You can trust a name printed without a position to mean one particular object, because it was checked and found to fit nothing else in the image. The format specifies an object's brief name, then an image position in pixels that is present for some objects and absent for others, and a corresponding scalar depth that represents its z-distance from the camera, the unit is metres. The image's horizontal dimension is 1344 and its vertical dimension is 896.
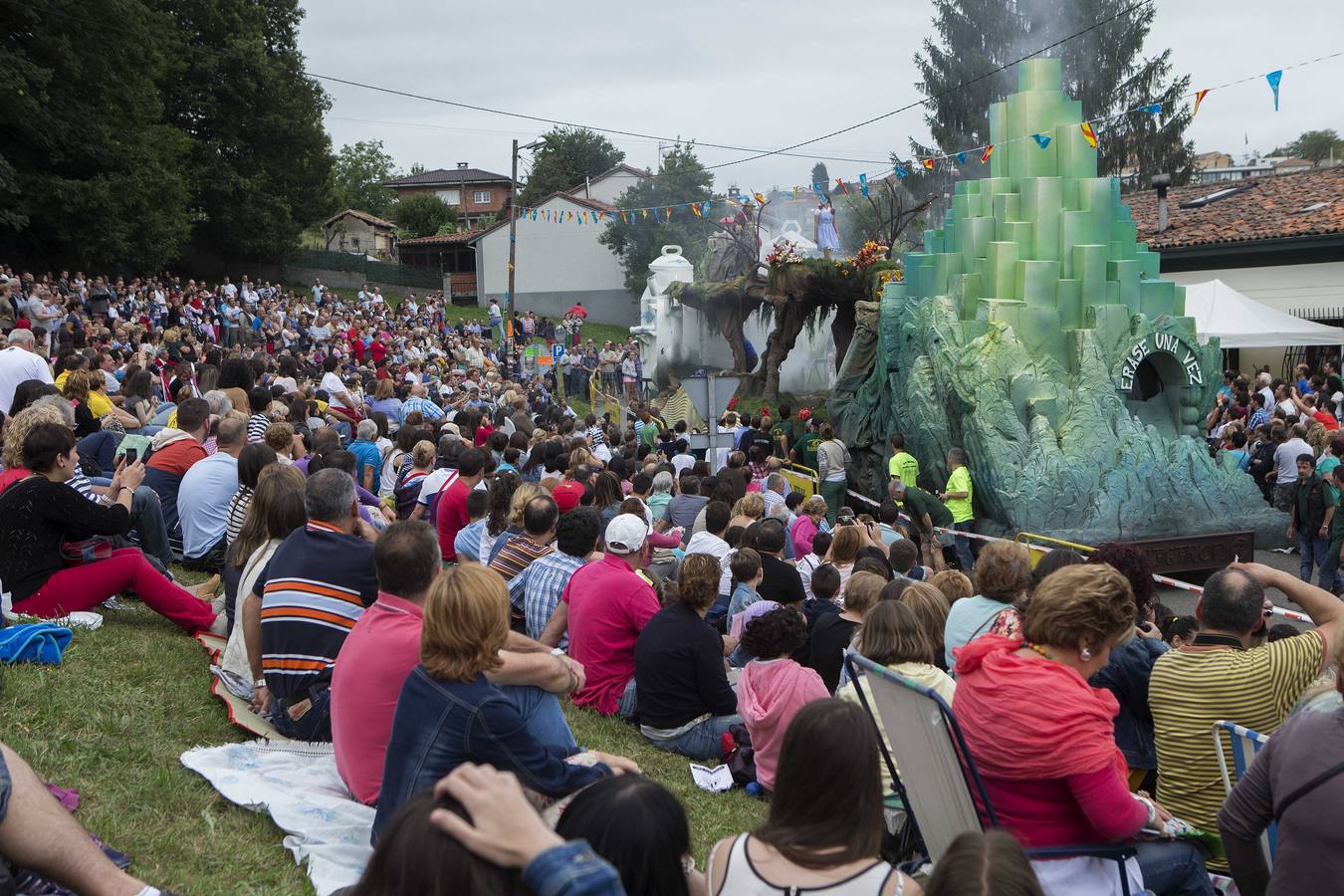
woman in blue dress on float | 32.75
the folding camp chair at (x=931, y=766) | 3.76
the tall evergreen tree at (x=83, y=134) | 30.39
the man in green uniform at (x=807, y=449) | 18.41
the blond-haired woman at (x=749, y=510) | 9.58
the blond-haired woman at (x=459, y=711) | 3.62
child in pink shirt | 5.57
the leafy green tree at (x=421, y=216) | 69.88
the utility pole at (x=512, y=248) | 33.00
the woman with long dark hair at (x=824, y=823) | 2.91
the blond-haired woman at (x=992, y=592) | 5.91
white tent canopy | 20.50
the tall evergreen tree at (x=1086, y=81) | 34.19
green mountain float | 15.10
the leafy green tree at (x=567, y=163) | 67.38
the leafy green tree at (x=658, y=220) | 52.81
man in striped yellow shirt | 4.28
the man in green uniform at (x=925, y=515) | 13.77
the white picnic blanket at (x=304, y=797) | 4.43
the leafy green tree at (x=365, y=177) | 83.50
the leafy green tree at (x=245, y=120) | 43.38
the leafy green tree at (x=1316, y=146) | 71.12
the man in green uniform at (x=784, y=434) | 18.89
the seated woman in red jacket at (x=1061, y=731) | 3.72
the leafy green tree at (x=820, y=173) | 40.06
